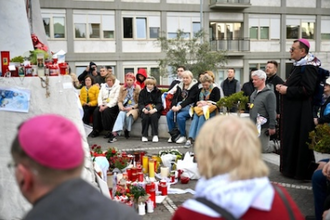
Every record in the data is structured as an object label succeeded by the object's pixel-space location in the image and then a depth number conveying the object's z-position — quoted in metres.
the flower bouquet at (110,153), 6.88
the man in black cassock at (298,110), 6.22
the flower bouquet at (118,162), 6.54
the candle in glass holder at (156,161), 7.07
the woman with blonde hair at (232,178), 1.77
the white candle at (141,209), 5.21
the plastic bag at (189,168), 6.76
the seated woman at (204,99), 9.13
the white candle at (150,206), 5.31
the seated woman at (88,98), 11.53
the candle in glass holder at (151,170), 6.77
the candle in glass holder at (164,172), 6.74
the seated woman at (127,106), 10.44
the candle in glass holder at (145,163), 6.97
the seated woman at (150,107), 10.25
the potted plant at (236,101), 8.00
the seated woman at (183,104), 9.77
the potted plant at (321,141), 5.25
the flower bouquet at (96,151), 6.48
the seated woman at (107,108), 10.84
